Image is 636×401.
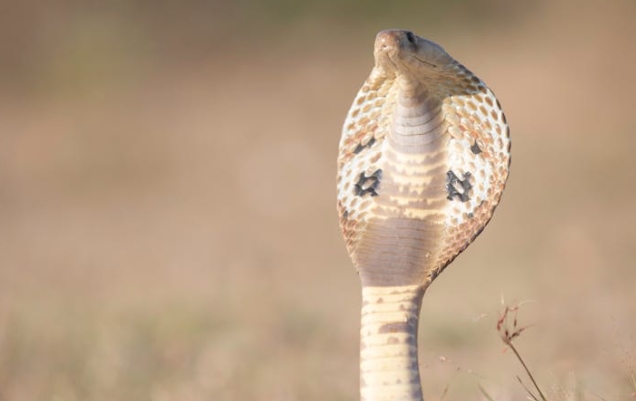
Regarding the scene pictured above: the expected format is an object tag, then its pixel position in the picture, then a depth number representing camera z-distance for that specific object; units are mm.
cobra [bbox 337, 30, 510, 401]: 6195
